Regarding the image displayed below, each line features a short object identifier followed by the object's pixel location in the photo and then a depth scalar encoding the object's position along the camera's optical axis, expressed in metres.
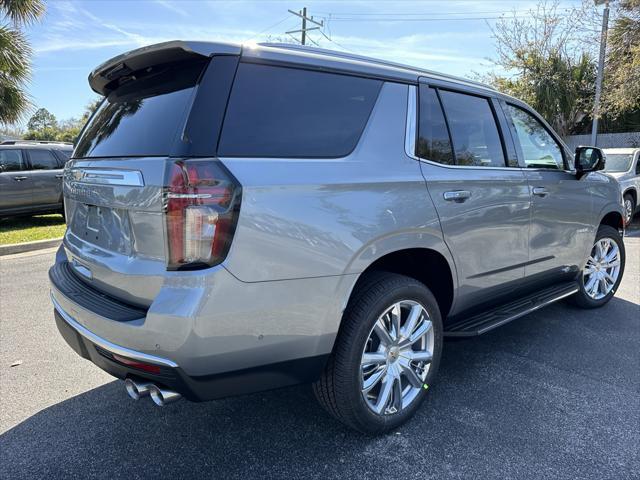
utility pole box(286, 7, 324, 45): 25.87
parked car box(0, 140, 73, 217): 9.48
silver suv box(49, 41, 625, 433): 1.95
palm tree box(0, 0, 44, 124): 9.90
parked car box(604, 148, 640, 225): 10.97
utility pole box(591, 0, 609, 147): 14.41
